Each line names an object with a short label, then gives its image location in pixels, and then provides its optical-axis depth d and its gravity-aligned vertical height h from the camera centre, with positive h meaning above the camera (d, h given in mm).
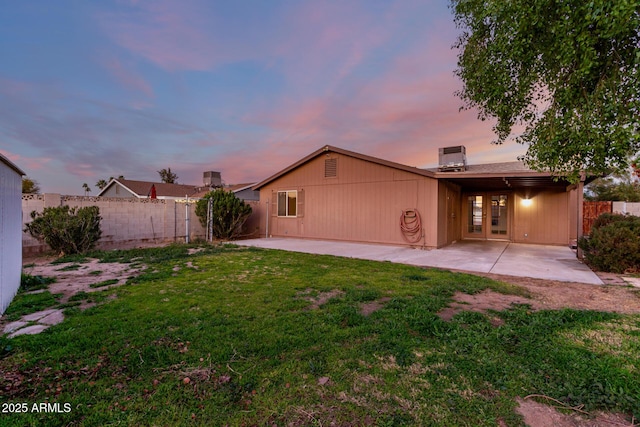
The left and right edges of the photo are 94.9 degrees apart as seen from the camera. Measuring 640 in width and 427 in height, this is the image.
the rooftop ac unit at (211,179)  19094 +2379
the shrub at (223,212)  11469 +130
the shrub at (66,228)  7191 -323
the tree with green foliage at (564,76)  3676 +2155
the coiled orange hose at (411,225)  9805 -316
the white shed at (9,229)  3133 -172
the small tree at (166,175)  42344 +5807
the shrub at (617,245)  5848 -594
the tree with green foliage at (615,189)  17516 +1782
